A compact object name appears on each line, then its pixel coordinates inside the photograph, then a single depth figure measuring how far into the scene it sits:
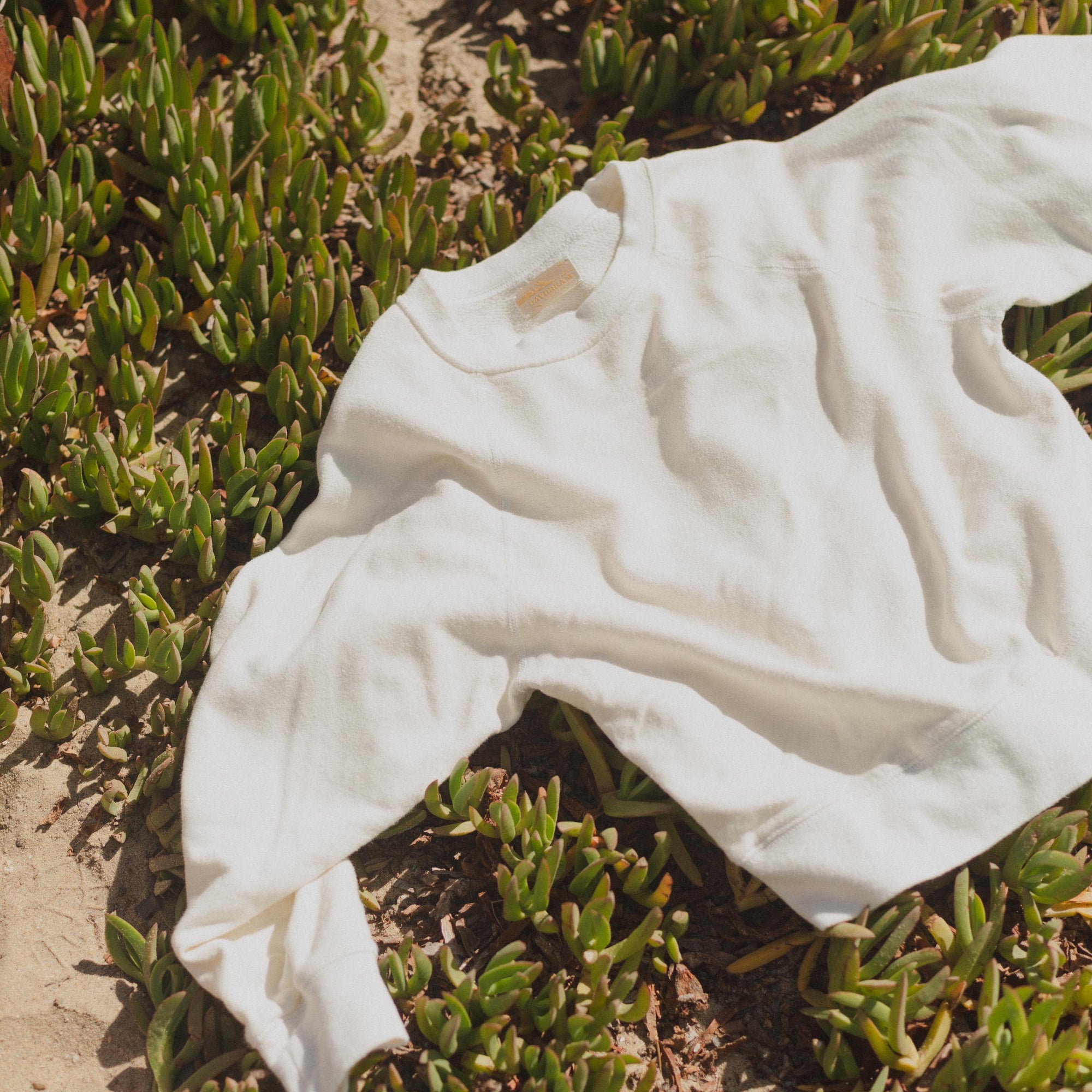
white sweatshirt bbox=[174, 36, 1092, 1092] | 1.22
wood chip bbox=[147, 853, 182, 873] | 1.34
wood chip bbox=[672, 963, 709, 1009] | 1.29
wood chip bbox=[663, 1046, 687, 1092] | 1.25
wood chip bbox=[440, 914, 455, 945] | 1.33
